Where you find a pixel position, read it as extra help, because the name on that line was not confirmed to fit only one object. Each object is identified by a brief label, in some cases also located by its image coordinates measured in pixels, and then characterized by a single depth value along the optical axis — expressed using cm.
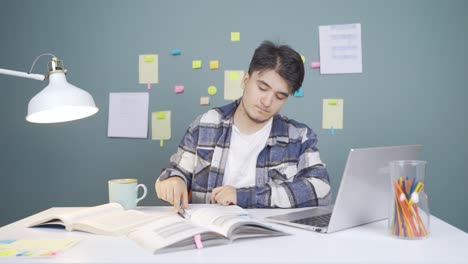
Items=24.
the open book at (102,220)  103
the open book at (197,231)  88
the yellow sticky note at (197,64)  242
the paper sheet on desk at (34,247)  86
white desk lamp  110
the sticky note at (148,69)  245
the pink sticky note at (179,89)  243
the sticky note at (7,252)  86
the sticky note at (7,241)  95
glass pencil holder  95
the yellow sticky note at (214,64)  241
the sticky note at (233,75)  240
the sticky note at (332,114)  234
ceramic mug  128
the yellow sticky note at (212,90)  241
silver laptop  98
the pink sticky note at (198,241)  88
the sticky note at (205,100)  241
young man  169
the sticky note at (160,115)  244
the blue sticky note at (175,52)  244
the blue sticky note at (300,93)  236
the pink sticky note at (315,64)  236
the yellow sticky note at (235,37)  241
